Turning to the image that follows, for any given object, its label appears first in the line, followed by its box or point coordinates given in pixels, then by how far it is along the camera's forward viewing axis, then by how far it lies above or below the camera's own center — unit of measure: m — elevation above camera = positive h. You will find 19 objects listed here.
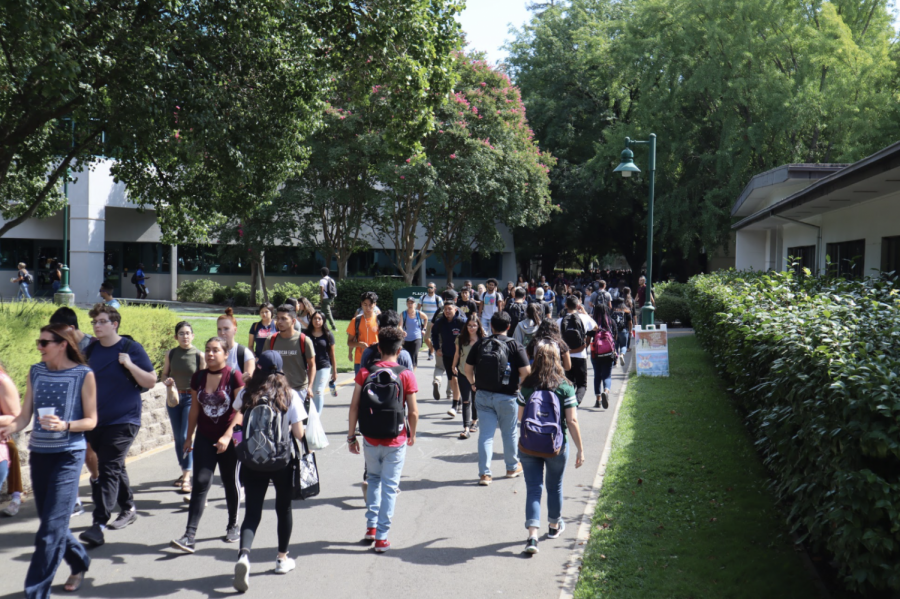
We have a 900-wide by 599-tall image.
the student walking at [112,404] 6.00 -1.01
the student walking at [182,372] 7.18 -0.86
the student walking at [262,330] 9.65 -0.58
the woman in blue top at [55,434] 4.77 -1.02
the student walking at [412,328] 12.08 -0.62
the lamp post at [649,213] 15.85 +1.96
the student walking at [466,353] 9.73 -0.84
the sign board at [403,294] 19.03 -0.09
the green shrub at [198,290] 35.81 -0.27
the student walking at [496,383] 7.47 -0.92
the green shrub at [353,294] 27.97 -0.16
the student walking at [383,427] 5.91 -1.12
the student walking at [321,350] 9.55 -0.81
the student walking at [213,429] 5.95 -1.18
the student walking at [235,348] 7.04 -0.59
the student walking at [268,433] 5.27 -1.06
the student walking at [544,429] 5.92 -1.10
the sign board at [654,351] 14.40 -1.05
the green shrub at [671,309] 25.84 -0.39
